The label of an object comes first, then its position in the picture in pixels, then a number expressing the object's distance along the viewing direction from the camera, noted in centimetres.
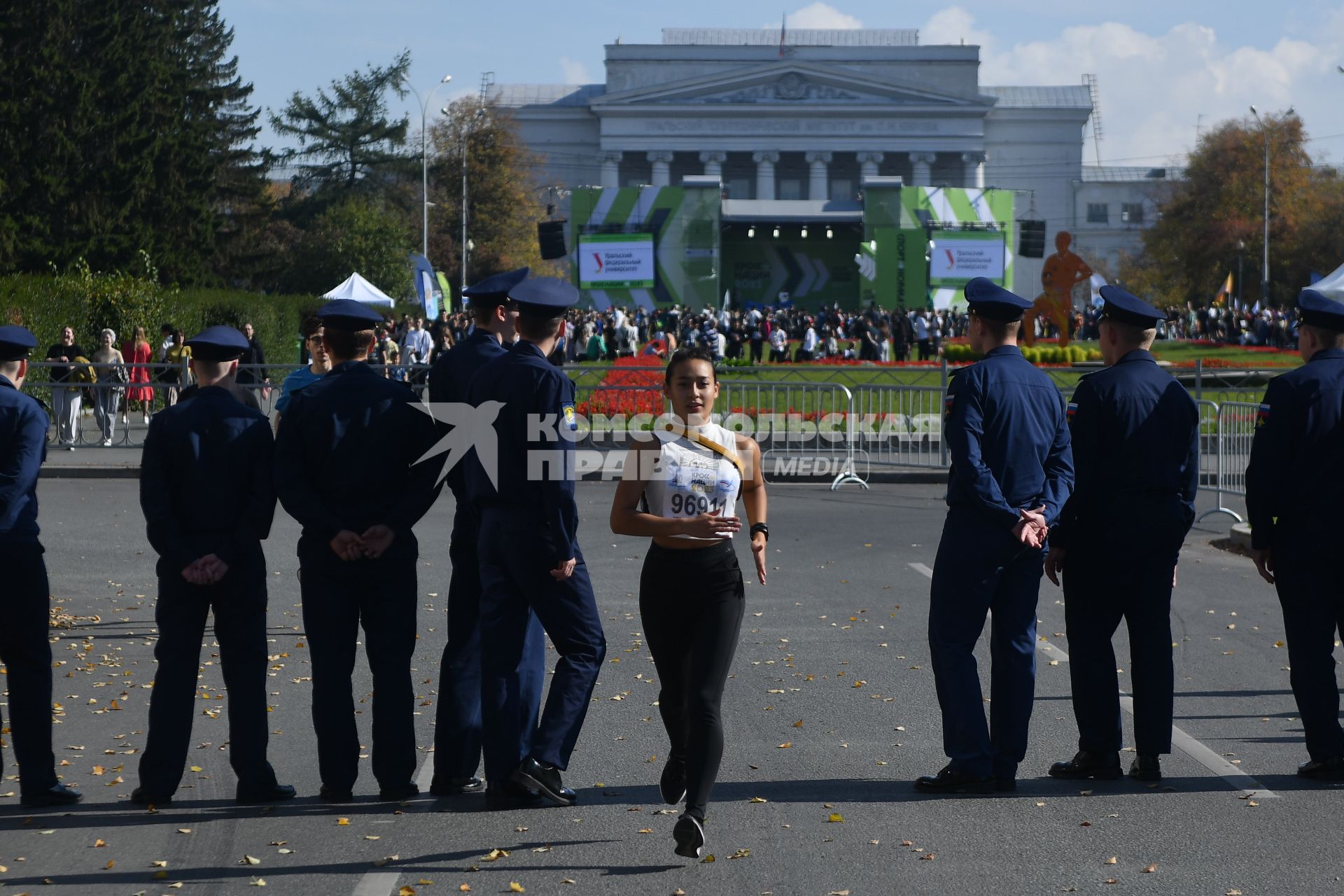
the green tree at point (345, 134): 8394
